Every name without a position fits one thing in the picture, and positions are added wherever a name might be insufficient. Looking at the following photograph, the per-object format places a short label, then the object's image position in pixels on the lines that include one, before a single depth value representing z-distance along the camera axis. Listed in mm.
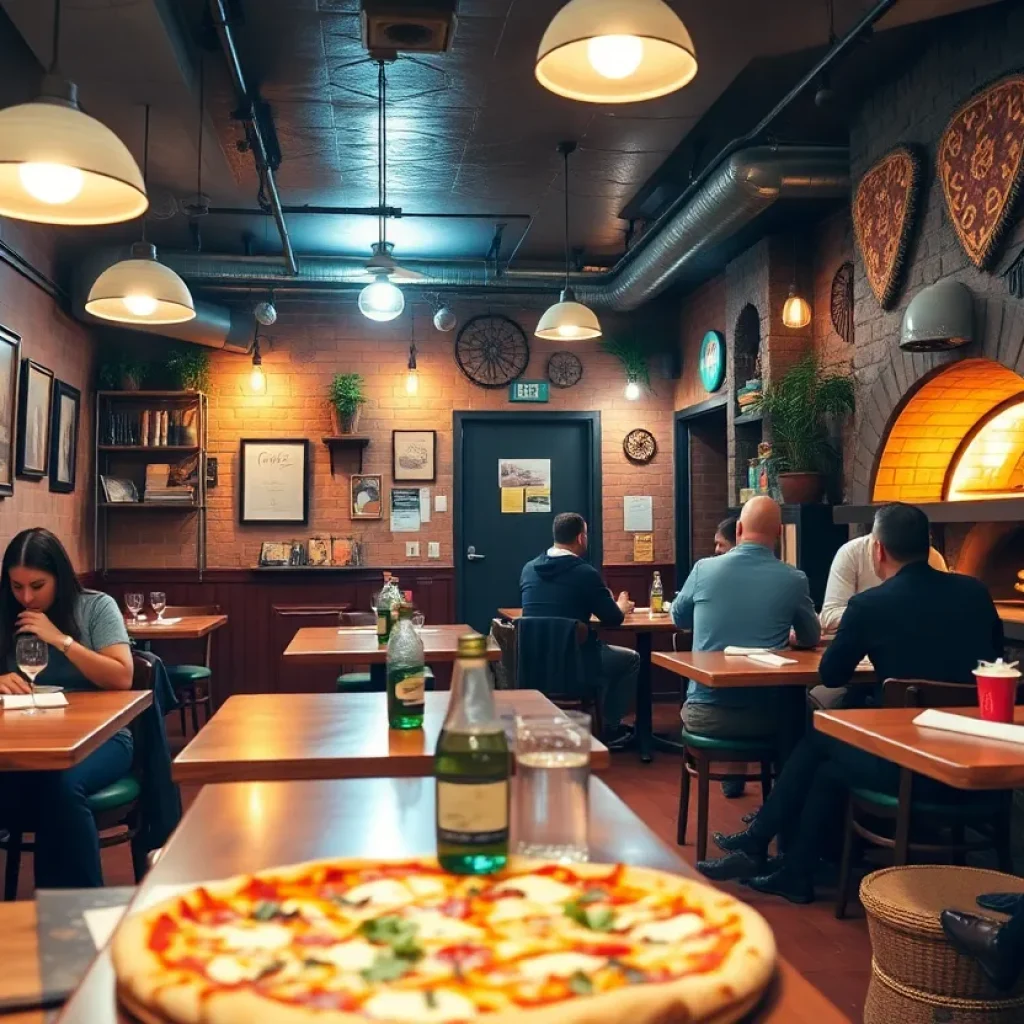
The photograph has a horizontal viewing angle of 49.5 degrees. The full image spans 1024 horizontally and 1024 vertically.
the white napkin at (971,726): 2410
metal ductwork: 5367
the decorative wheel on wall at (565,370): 8570
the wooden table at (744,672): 3588
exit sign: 8523
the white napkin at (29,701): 2752
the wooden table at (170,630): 5742
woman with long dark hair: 2830
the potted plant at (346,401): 8109
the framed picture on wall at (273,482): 8219
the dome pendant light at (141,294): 3859
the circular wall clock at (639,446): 8648
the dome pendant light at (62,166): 2398
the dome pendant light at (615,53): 2504
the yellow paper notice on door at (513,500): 8625
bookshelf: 7879
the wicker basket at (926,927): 2459
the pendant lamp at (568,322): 5961
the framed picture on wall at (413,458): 8391
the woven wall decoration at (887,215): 4832
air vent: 3570
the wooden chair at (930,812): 2979
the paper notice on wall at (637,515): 8648
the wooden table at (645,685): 5875
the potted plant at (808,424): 5727
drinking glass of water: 1273
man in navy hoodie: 5602
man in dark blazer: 3246
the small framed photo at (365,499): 8312
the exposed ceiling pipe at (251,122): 3971
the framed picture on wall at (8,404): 5844
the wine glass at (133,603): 6027
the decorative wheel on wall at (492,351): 8500
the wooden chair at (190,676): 6262
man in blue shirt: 4027
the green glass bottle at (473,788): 1188
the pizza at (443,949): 819
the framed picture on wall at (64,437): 6934
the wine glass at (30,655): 2771
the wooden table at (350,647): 4133
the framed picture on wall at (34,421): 6215
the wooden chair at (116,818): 3008
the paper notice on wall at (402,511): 8383
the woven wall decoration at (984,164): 4094
